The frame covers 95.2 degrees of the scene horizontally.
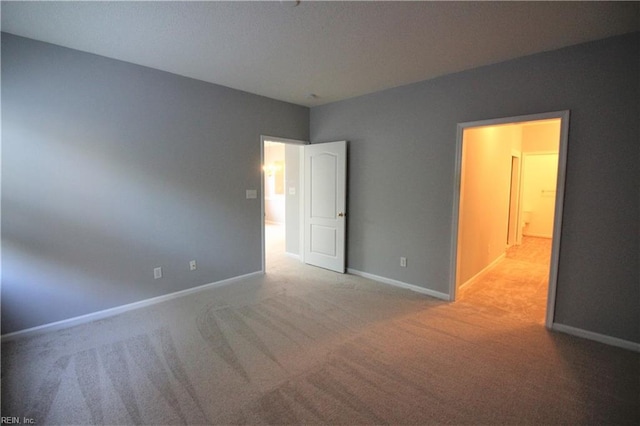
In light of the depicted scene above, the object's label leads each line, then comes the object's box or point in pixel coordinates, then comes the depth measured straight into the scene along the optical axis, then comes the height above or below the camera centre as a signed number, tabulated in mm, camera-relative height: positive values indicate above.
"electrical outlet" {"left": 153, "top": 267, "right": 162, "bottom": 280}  3305 -964
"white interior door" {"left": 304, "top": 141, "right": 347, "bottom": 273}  4293 -212
